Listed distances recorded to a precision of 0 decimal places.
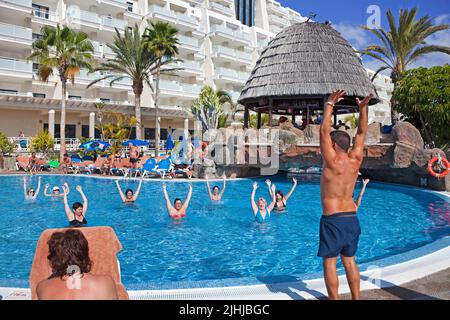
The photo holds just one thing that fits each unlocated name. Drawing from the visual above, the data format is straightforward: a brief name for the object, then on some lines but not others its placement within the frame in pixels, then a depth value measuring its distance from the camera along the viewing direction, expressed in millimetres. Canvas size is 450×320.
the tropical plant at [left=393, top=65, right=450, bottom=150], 19150
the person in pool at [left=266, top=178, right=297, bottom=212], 10562
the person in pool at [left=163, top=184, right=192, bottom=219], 9672
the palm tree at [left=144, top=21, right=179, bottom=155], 26828
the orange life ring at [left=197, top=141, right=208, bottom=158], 18011
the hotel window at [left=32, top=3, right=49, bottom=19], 30203
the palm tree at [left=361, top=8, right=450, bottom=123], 22156
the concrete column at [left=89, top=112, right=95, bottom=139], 29844
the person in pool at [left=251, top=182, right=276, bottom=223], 9178
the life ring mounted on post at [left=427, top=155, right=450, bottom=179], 12695
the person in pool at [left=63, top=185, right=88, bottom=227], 7363
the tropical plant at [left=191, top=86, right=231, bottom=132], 33688
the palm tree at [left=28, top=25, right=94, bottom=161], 22438
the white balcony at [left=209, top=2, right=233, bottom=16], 47209
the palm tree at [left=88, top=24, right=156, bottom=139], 27828
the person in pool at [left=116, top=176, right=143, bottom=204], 11614
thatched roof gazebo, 17812
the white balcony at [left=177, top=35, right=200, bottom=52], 38750
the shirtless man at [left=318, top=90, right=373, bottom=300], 3303
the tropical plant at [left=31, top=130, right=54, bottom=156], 23094
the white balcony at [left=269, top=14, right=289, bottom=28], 56528
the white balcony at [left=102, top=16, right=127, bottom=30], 32562
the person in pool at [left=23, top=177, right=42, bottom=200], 12438
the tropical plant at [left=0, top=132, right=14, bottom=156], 21647
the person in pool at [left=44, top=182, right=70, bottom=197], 12578
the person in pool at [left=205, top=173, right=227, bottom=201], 12012
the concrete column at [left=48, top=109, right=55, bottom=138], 27311
